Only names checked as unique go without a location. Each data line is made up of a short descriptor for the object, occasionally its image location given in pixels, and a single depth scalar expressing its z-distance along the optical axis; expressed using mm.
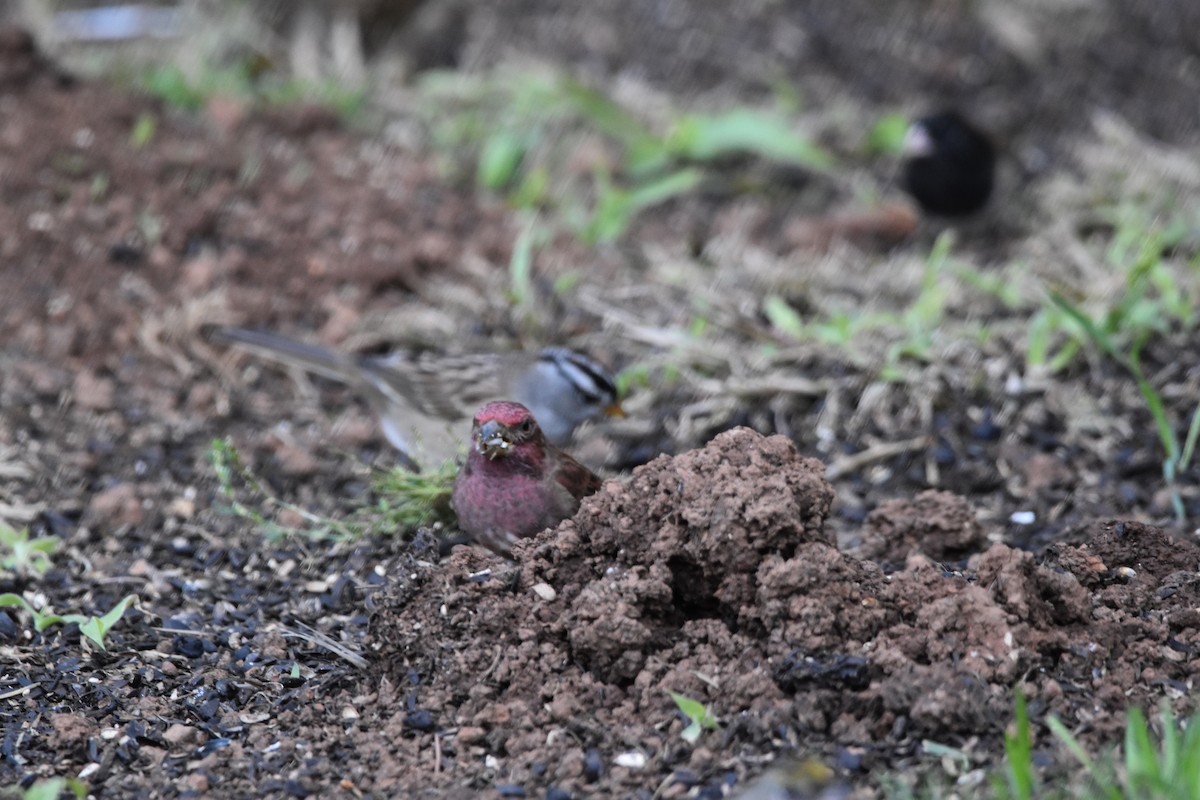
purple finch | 7832
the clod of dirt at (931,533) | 8320
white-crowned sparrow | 10523
